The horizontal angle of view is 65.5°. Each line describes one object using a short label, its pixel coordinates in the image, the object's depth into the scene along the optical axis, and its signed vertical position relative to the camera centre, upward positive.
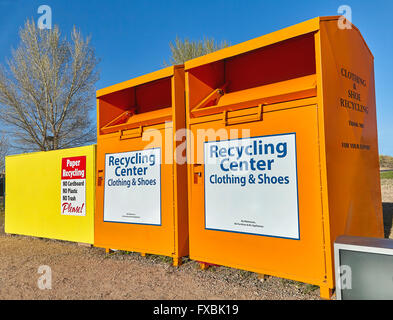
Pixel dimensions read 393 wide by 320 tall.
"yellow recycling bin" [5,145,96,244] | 5.64 -0.30
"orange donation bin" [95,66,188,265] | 4.16 +0.14
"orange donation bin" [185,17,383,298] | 2.97 +0.25
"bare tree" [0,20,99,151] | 13.33 +4.03
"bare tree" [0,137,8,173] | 14.19 +1.57
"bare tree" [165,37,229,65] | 14.77 +6.22
